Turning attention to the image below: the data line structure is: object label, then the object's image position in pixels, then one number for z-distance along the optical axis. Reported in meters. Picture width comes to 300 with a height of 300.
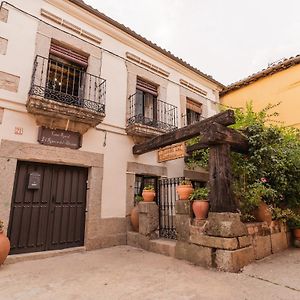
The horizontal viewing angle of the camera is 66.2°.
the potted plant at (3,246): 3.89
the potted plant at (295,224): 5.54
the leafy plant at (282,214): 5.25
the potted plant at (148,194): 5.64
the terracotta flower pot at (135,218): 6.00
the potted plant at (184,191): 4.75
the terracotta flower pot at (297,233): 5.59
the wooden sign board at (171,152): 5.72
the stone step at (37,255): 4.39
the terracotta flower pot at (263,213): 4.93
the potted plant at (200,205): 4.37
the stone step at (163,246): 4.73
